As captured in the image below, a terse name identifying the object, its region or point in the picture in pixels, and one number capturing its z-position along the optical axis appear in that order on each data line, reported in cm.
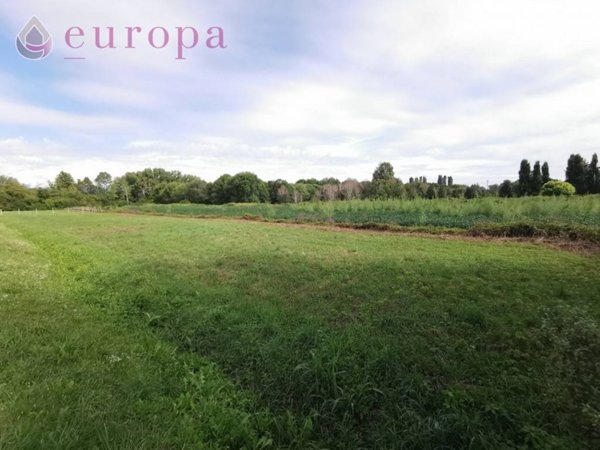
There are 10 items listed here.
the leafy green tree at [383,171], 6694
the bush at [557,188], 2965
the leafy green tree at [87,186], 10401
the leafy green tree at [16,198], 6431
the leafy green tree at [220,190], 7006
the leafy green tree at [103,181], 10865
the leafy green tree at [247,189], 6712
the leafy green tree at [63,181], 9044
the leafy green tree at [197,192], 7431
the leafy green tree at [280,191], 6950
